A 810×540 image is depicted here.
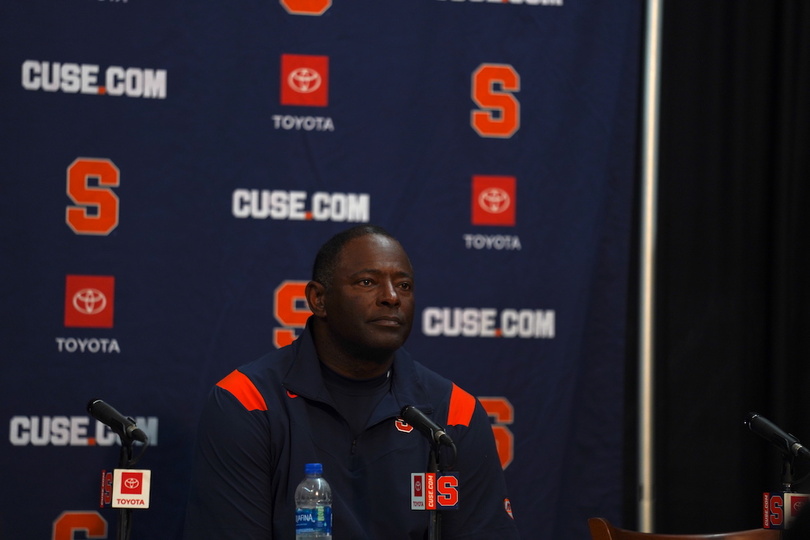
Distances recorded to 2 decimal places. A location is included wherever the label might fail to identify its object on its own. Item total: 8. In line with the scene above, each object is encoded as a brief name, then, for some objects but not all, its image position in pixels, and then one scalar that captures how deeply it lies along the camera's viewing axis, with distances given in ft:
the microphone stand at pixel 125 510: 17.51
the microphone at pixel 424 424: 16.46
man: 17.72
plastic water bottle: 16.08
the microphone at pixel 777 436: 18.56
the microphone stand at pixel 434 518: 16.44
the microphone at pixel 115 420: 17.44
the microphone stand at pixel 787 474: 18.60
